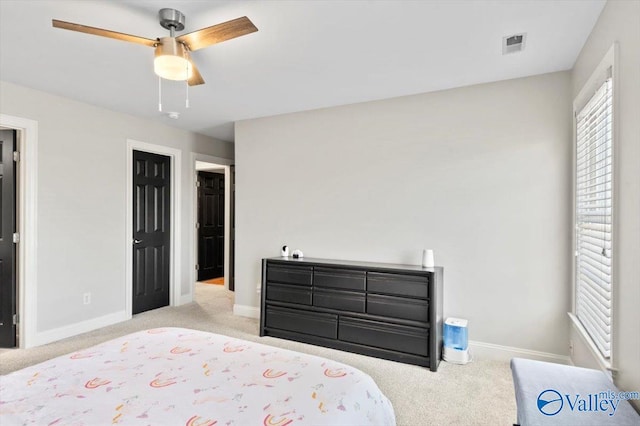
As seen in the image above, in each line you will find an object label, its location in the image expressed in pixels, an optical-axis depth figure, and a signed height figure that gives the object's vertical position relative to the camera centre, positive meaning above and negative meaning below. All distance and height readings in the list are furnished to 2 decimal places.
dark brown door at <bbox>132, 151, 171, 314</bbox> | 4.42 -0.29
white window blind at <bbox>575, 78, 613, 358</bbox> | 1.92 -0.02
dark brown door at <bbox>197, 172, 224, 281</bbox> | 6.74 -0.33
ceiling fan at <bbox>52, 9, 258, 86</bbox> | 1.82 +0.95
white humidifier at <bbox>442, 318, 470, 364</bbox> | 2.99 -1.16
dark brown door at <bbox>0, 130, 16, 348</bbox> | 3.29 -0.30
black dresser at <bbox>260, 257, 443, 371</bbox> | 2.96 -0.91
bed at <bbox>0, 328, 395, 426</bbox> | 1.15 -0.69
